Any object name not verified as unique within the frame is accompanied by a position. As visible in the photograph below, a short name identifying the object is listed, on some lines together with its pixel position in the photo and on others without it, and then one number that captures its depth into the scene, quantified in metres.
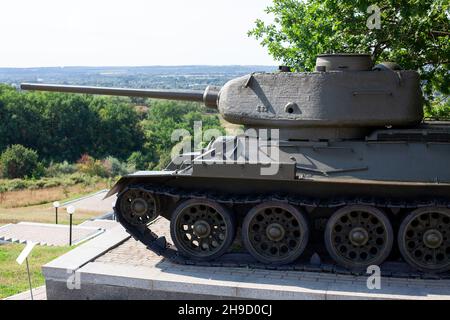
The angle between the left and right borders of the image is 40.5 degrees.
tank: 10.20
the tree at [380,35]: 16.95
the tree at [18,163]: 57.62
